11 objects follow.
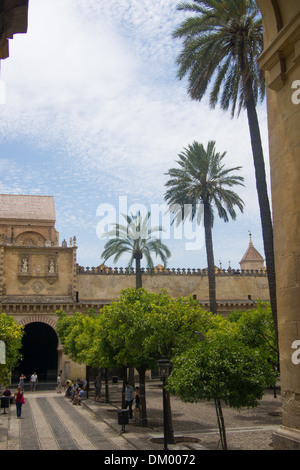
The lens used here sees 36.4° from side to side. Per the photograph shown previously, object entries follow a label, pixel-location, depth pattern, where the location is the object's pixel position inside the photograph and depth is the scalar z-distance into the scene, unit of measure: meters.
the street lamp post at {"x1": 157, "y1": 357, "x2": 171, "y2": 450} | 11.70
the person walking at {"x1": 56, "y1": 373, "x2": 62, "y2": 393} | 29.11
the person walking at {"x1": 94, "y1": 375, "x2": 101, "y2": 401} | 22.97
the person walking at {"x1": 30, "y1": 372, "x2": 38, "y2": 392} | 29.86
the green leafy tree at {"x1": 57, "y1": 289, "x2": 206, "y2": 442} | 13.70
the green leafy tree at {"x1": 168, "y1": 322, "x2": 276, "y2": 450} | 9.88
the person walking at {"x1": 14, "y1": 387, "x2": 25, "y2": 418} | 17.58
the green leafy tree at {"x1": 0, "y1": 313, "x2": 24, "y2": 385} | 14.13
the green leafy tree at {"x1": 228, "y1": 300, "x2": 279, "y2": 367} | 17.19
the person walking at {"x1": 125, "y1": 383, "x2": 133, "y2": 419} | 17.59
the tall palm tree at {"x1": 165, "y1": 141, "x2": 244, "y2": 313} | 28.11
